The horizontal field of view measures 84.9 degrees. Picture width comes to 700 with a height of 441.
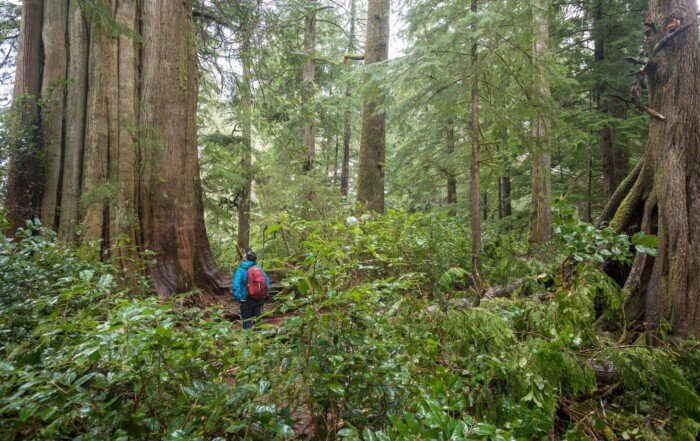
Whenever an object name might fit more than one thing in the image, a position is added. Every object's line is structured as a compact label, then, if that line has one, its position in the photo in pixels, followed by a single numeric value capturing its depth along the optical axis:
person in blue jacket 5.94
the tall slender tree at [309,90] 11.94
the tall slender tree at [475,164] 5.20
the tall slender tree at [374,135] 8.47
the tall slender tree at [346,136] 16.97
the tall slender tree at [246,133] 7.63
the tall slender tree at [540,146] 5.44
